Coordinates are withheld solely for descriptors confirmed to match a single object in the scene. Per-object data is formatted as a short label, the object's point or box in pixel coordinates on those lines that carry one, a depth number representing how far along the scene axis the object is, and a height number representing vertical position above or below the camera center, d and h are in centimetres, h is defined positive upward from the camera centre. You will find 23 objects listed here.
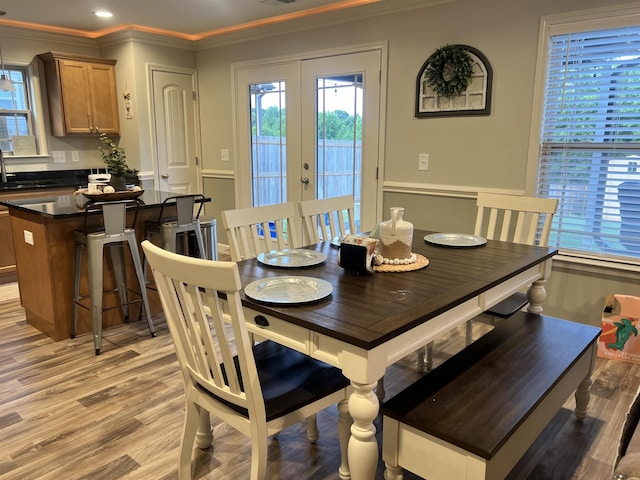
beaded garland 200 -47
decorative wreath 341 +56
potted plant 342 -17
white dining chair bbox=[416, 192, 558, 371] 256 -44
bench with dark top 142 -84
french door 409 +16
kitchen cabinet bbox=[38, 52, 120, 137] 488 +54
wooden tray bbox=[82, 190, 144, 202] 312 -32
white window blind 290 +5
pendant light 437 +55
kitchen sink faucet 480 -24
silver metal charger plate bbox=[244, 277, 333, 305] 159 -49
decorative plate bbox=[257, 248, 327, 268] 200 -47
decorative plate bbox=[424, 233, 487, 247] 242 -47
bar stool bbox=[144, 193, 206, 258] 320 -54
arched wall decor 338 +38
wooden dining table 139 -52
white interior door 518 +18
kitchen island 302 -75
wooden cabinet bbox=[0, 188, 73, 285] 436 -91
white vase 198 -37
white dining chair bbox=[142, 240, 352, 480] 136 -79
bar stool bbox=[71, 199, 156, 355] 288 -62
